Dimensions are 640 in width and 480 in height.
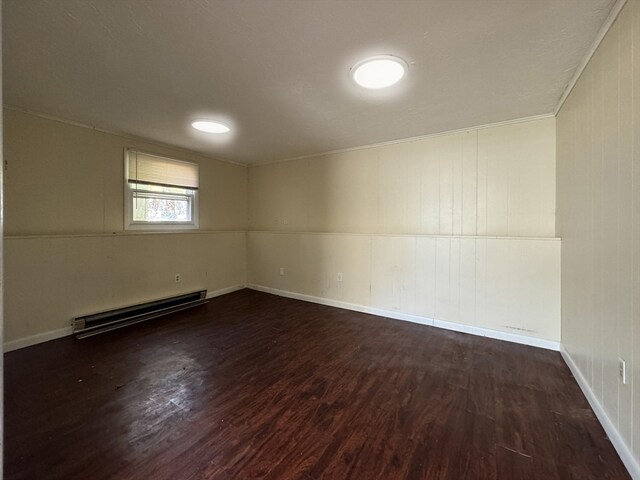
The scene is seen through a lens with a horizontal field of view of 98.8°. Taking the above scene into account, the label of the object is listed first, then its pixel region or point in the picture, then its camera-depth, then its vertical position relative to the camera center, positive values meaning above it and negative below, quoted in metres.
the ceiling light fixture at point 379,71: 1.96 +1.27
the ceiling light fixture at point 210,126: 3.10 +1.33
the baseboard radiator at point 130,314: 3.10 -0.96
